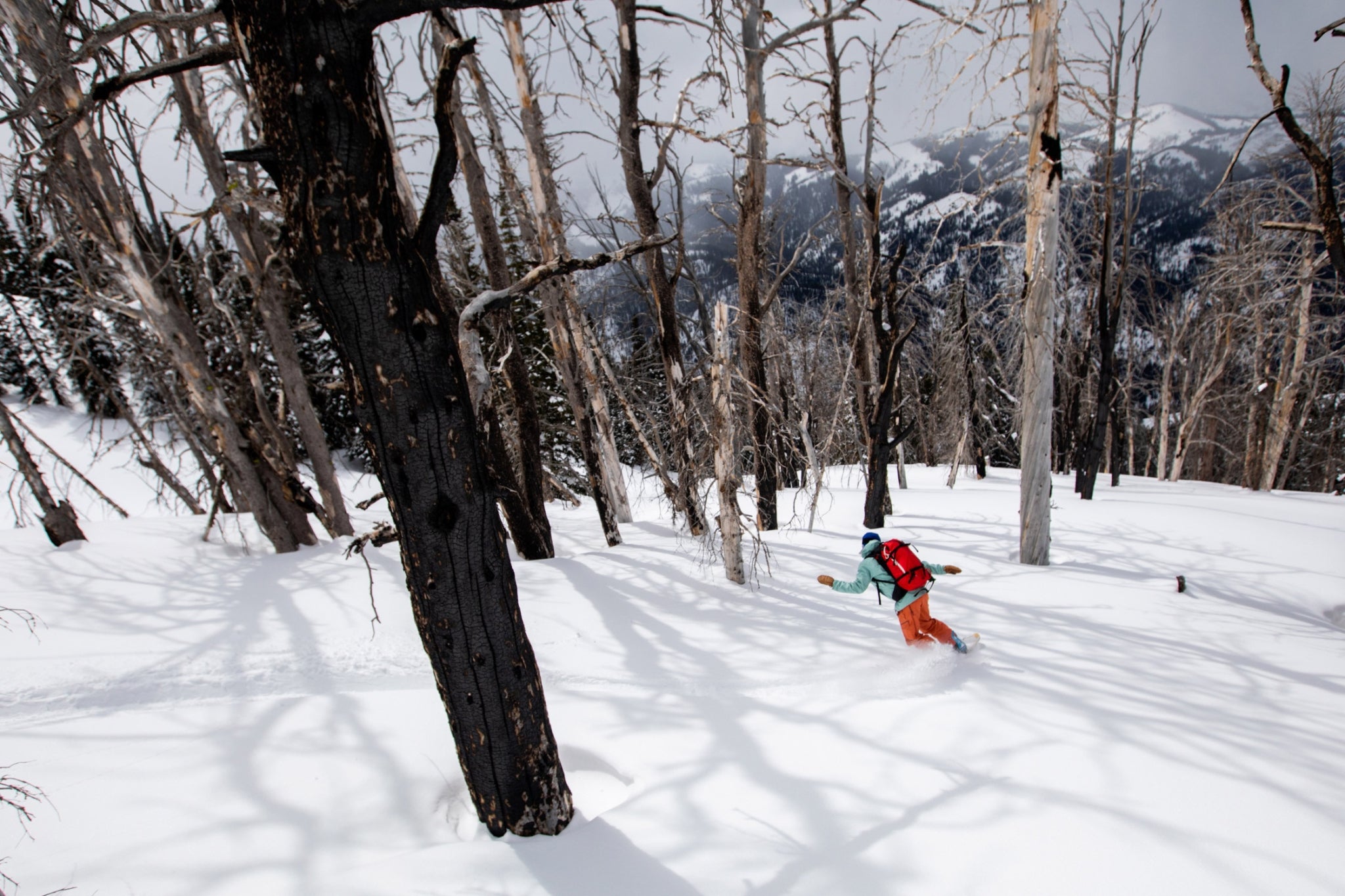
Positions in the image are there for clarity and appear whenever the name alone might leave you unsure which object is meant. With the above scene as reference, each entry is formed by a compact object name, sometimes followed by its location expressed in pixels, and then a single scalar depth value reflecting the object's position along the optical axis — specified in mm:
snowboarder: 4301
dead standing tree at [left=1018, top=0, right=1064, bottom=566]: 5867
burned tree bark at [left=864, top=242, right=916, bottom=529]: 8031
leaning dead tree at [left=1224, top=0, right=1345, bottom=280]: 5137
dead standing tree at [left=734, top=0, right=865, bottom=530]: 6086
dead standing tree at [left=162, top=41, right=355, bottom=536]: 6133
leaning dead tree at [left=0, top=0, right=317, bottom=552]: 4945
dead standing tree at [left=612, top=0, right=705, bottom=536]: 5727
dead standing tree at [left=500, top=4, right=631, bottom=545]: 6449
